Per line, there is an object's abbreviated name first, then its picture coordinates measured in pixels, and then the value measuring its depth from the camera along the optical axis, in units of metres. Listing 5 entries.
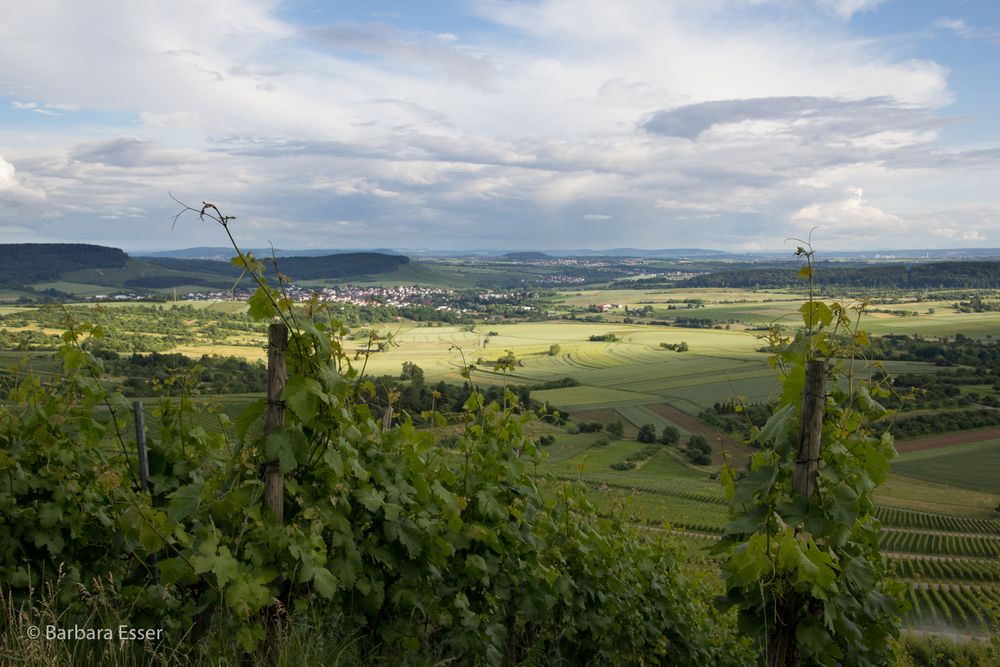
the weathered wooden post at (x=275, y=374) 3.39
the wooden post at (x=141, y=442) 4.20
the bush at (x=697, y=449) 54.38
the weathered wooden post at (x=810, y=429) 3.41
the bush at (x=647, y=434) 56.16
